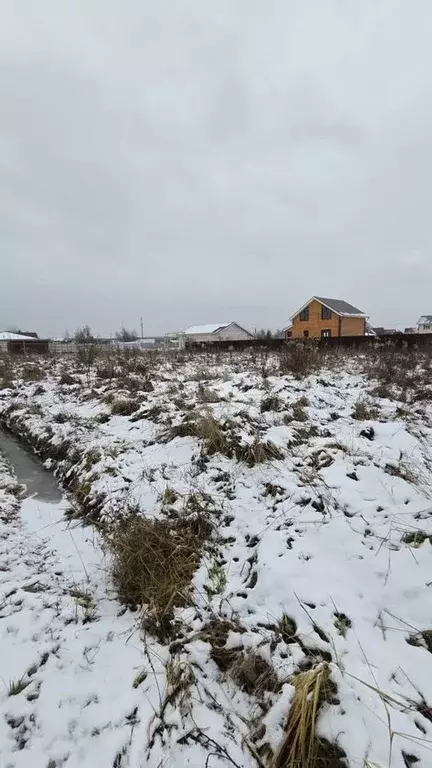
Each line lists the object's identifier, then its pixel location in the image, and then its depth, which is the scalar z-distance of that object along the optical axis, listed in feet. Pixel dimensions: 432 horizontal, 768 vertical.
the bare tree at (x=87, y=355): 39.30
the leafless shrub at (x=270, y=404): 18.99
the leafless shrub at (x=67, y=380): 31.58
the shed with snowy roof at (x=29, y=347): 74.67
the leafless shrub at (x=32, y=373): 36.37
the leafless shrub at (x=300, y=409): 17.42
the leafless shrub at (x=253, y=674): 6.09
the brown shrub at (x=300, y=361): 30.50
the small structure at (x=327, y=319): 106.11
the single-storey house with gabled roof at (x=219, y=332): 158.20
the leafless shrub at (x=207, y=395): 21.01
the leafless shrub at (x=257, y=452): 13.47
